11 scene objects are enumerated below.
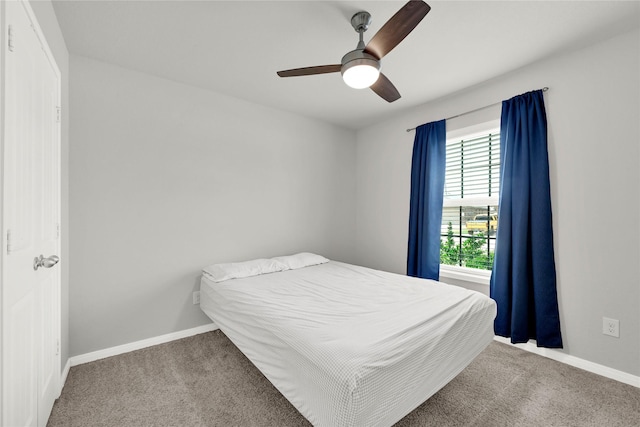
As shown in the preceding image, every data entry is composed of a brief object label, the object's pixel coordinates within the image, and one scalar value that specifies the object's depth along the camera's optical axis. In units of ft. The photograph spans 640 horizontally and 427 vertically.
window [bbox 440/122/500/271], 9.34
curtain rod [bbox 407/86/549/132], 7.68
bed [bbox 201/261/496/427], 3.90
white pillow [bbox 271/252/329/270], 9.90
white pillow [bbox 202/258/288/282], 8.34
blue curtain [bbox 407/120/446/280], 10.07
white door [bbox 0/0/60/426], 3.45
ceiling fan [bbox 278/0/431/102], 4.56
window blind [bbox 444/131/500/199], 9.31
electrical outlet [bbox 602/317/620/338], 6.57
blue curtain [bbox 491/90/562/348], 7.48
